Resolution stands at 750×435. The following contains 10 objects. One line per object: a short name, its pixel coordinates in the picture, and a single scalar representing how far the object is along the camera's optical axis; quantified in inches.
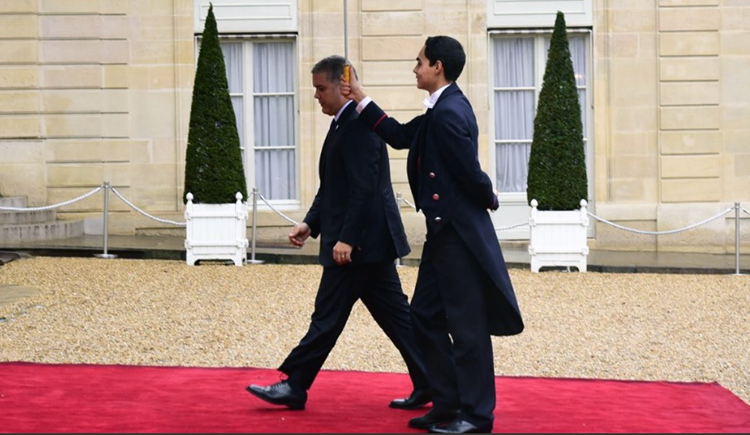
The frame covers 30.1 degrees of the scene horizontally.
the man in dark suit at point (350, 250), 265.9
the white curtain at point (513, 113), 695.7
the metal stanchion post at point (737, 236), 558.9
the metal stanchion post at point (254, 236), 579.9
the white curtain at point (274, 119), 697.0
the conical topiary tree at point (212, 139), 576.7
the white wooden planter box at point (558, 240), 565.3
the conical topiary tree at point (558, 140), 577.0
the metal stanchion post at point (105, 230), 588.1
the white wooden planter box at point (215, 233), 566.6
